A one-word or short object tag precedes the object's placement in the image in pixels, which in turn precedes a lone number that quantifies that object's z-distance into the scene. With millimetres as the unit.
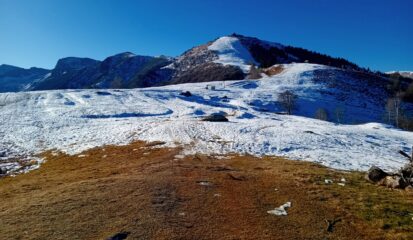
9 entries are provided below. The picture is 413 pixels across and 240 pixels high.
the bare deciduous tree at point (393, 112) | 83088
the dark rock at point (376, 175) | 22516
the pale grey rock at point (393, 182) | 20609
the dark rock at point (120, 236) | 12219
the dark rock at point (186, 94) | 93312
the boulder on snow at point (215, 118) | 52594
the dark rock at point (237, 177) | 21562
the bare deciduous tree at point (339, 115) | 84425
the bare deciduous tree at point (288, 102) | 82231
